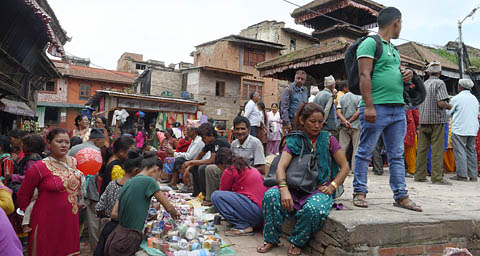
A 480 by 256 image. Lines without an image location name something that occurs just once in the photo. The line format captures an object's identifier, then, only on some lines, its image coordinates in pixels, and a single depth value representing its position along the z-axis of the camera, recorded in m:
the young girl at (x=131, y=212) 3.00
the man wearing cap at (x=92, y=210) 3.98
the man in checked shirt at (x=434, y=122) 5.46
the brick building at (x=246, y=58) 26.58
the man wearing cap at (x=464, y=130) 6.02
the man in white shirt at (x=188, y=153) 6.43
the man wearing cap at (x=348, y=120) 6.28
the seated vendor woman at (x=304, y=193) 2.81
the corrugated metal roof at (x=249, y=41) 26.17
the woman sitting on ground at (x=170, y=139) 9.98
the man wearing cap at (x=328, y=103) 5.91
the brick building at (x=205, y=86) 24.86
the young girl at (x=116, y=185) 3.42
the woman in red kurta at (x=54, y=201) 3.09
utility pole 15.09
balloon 4.17
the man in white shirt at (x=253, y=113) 8.52
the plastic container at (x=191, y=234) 3.40
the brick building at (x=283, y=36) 28.38
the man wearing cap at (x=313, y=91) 8.45
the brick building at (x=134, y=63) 36.27
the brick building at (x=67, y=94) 30.27
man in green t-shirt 3.16
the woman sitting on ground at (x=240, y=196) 3.75
